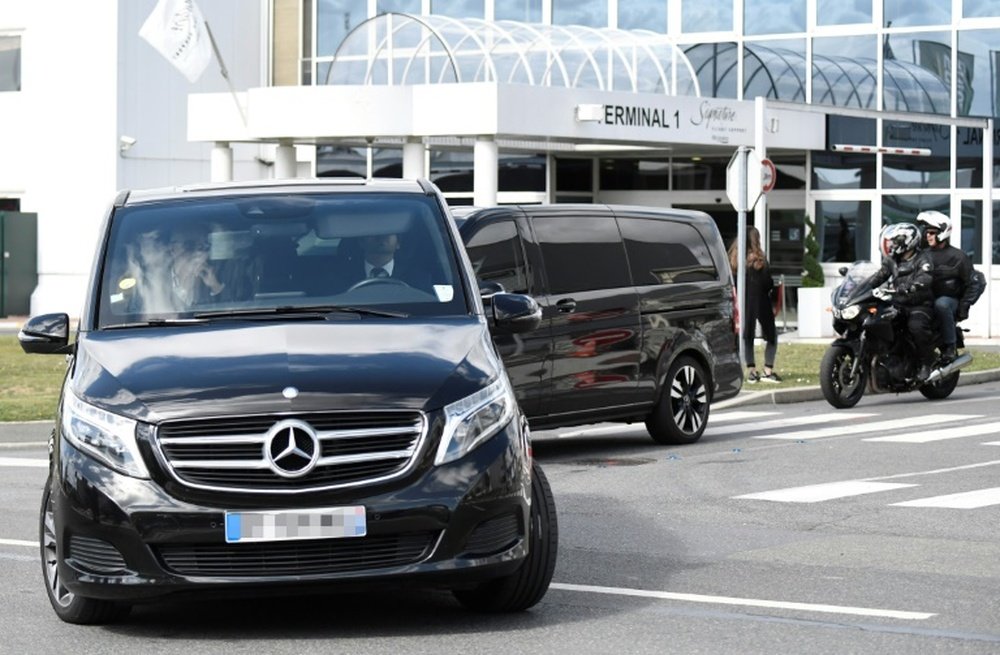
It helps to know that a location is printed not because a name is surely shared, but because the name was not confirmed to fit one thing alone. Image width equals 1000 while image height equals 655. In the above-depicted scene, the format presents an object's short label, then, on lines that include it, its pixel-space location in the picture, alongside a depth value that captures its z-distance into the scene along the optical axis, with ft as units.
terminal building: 107.04
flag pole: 111.34
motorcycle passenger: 68.03
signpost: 75.77
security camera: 131.23
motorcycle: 64.54
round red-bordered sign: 77.53
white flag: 116.26
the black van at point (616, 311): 47.57
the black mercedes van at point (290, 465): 23.91
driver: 28.58
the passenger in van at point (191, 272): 28.22
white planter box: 108.58
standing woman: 74.54
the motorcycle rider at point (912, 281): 66.39
